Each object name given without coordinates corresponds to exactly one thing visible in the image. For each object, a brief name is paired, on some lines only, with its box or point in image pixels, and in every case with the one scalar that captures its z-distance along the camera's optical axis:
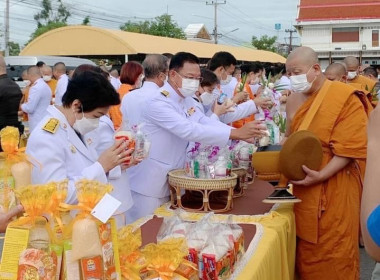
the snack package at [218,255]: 1.76
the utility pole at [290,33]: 63.75
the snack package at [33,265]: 1.33
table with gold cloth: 2.02
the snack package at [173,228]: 1.95
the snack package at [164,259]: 1.53
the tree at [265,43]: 58.75
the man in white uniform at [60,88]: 7.24
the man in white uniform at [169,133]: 2.97
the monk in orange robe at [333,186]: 2.88
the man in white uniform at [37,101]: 7.09
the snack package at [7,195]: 1.90
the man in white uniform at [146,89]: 3.28
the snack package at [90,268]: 1.37
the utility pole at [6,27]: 26.23
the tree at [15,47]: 55.98
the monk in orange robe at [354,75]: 7.52
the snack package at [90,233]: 1.34
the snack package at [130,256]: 1.56
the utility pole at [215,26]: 49.59
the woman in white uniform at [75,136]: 1.99
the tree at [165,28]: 39.59
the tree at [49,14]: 54.38
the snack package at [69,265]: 1.37
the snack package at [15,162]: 1.91
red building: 36.97
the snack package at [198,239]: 1.79
